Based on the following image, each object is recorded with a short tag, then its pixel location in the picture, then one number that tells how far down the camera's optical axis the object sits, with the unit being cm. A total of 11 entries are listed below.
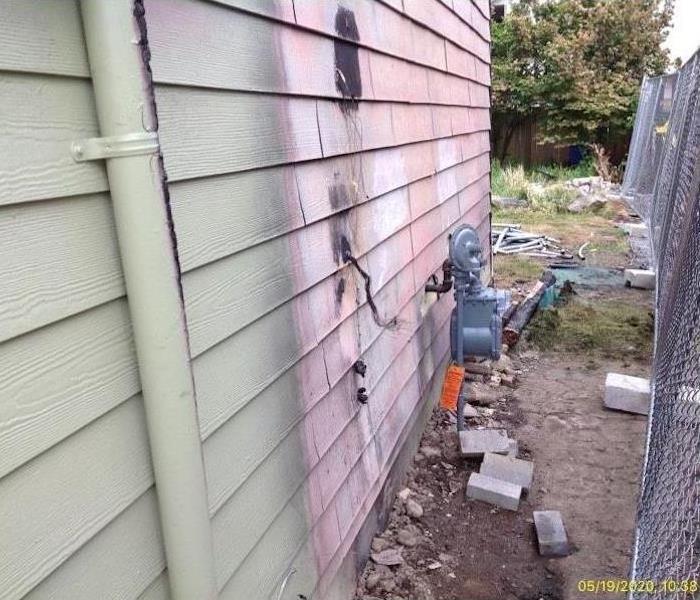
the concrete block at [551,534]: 290
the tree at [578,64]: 1719
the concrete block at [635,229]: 971
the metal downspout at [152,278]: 115
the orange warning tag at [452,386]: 350
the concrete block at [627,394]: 423
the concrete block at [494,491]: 326
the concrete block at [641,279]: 711
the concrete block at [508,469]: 342
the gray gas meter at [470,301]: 353
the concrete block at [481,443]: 364
